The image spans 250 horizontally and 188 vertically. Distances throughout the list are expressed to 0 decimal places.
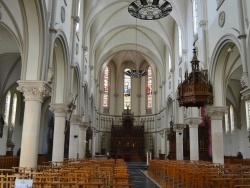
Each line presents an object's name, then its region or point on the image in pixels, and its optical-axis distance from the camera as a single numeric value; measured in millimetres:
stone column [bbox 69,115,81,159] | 21031
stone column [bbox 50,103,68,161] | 16527
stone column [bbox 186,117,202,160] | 21281
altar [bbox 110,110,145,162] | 38250
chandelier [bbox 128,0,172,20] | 18931
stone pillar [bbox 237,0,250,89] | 12307
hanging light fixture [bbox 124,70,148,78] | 30508
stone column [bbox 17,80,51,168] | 11625
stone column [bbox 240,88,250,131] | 11958
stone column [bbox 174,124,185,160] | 26156
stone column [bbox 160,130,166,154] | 34894
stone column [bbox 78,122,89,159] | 25266
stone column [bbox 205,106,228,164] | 16297
